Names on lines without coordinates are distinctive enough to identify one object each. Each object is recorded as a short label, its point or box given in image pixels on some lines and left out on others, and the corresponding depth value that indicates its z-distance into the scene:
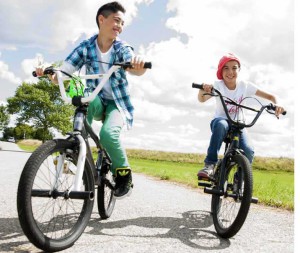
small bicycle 2.50
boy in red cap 3.06
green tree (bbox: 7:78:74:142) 28.04
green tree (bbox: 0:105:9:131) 50.96
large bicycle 1.90
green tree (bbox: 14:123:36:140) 51.34
